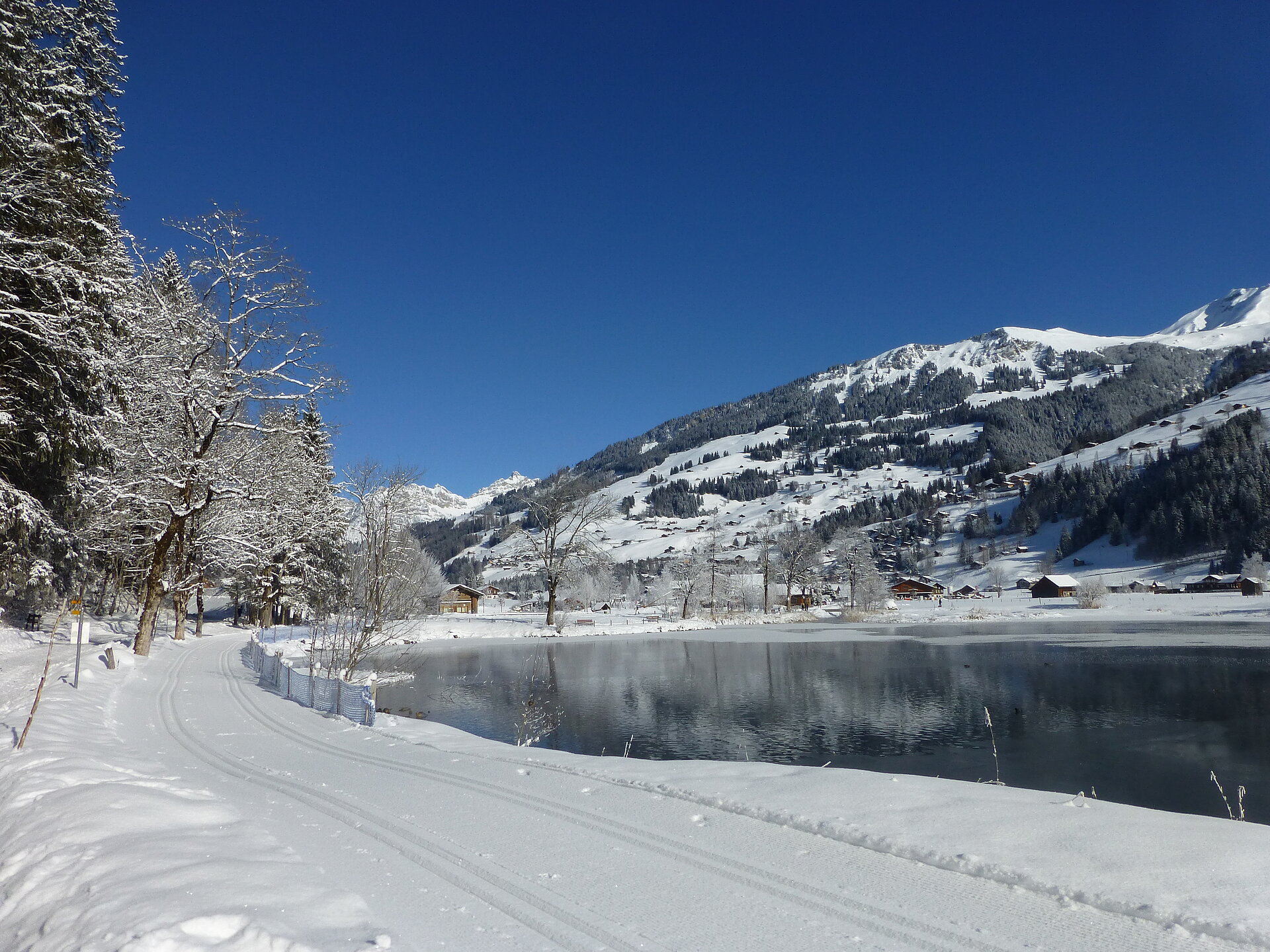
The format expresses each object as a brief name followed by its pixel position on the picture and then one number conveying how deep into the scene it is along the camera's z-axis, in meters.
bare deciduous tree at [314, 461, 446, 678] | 22.06
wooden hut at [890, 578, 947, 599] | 125.38
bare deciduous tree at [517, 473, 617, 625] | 51.62
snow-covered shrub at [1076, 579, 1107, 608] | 78.75
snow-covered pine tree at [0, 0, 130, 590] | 13.16
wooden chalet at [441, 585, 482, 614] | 97.31
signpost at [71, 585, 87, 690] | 13.87
